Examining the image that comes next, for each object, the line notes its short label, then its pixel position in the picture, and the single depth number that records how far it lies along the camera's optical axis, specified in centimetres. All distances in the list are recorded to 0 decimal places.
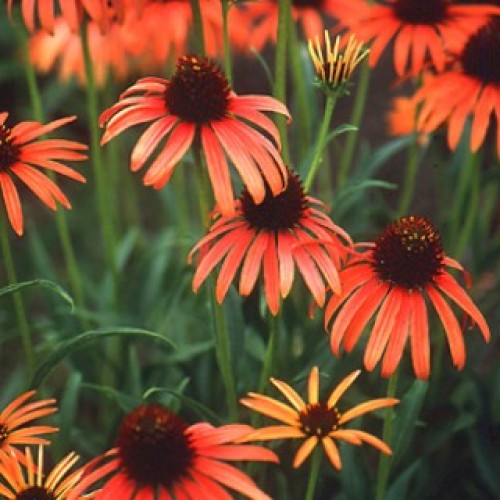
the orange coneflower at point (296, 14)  149
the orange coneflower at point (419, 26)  136
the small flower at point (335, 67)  122
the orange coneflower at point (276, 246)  120
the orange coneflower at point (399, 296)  118
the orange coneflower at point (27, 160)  122
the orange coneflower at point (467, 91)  132
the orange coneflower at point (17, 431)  118
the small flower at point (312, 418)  113
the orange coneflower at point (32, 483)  115
